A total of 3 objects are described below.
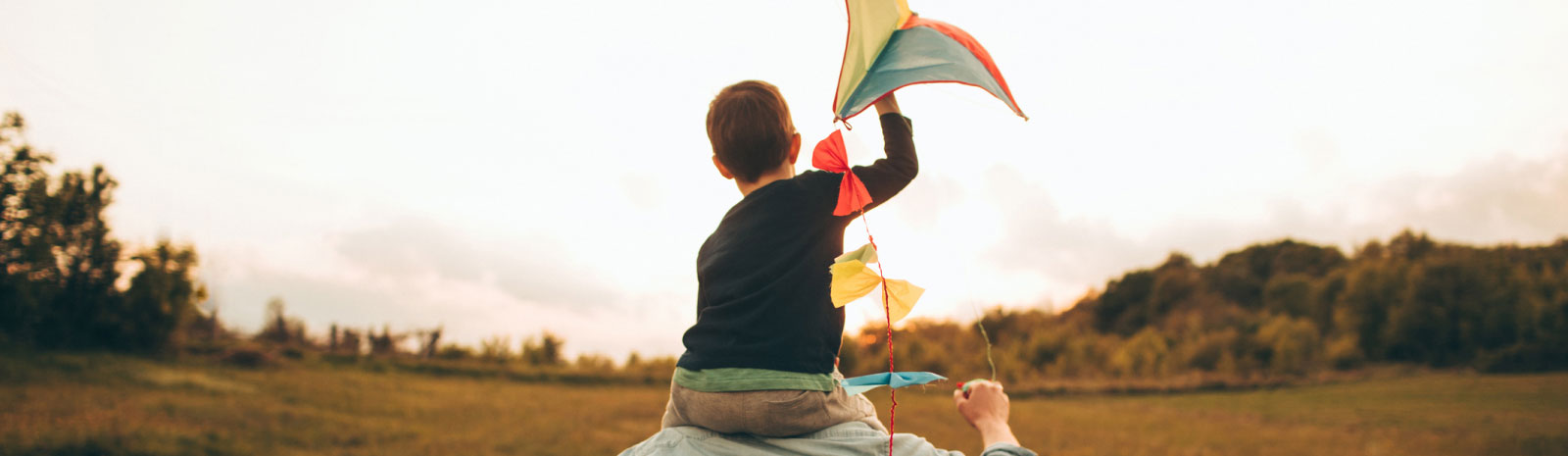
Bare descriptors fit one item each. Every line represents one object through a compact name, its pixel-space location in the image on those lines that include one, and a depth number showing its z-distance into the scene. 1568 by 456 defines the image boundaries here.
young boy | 1.69
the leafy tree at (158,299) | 9.94
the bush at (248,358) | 11.00
